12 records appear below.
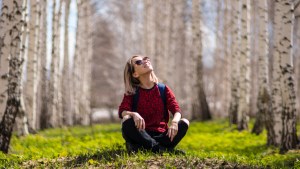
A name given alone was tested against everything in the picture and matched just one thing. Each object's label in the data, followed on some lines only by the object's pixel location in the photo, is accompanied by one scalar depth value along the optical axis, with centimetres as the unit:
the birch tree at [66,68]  2238
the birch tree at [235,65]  1620
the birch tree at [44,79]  1847
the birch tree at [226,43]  2277
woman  660
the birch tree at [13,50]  857
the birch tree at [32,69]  1442
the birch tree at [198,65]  1953
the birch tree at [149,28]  2422
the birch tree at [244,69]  1495
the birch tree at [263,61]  1269
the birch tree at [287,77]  943
